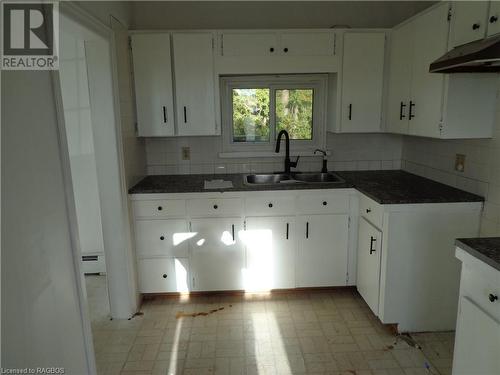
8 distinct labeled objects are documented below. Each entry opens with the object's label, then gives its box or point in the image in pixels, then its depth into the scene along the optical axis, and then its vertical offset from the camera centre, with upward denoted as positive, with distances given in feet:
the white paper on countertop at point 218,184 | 8.97 -1.56
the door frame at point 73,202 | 4.99 -1.29
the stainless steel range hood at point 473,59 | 5.08 +0.99
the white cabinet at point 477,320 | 4.42 -2.68
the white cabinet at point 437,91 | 7.02 +0.66
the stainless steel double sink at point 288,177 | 10.42 -1.59
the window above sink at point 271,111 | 10.45 +0.42
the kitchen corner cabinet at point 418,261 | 7.38 -3.02
